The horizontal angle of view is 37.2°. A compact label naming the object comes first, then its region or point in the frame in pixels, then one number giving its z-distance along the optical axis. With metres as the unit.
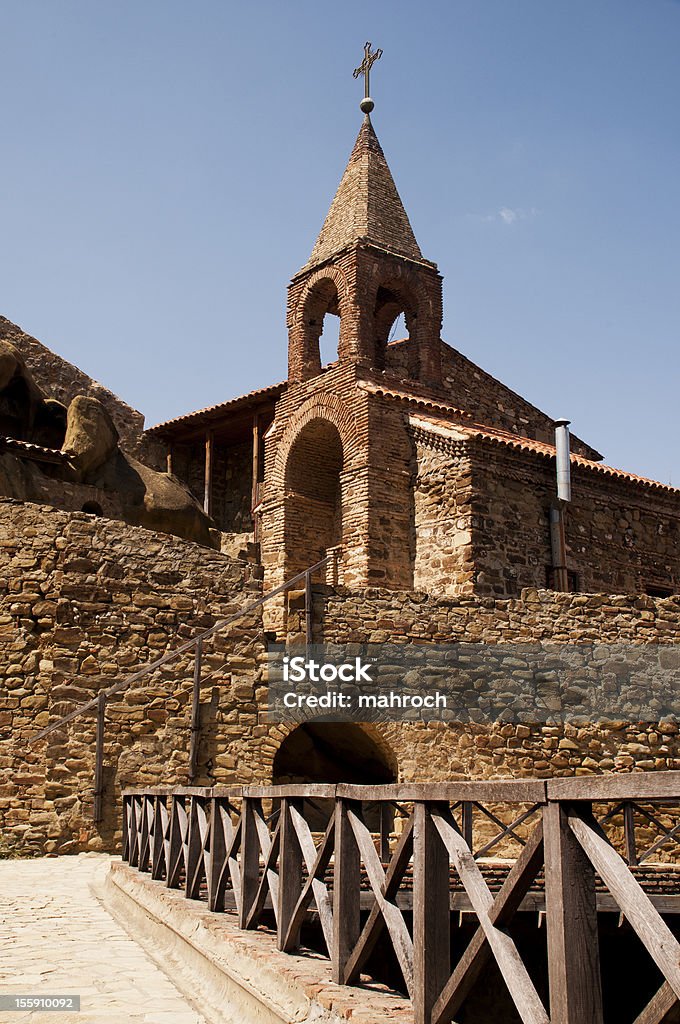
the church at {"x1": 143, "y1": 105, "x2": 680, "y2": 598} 17.61
